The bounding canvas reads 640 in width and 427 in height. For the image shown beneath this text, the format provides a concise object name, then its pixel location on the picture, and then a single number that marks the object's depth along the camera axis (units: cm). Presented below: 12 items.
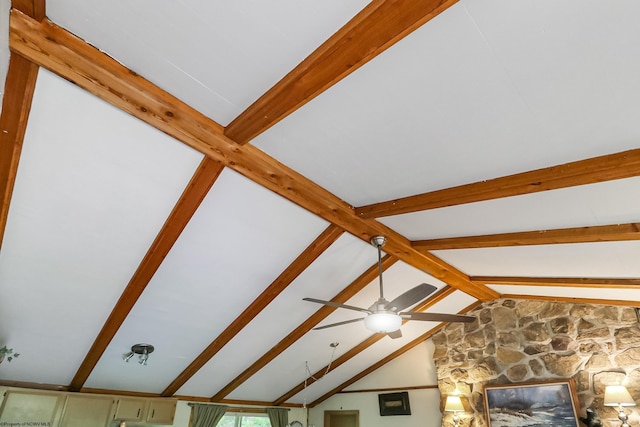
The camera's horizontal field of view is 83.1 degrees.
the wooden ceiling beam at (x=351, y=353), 518
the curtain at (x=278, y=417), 652
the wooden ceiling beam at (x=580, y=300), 450
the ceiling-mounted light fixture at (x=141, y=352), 406
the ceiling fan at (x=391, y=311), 299
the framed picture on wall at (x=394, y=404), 615
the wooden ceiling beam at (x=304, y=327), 417
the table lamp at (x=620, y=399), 403
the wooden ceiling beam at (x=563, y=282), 373
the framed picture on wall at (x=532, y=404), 457
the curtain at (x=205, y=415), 558
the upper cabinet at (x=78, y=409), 392
